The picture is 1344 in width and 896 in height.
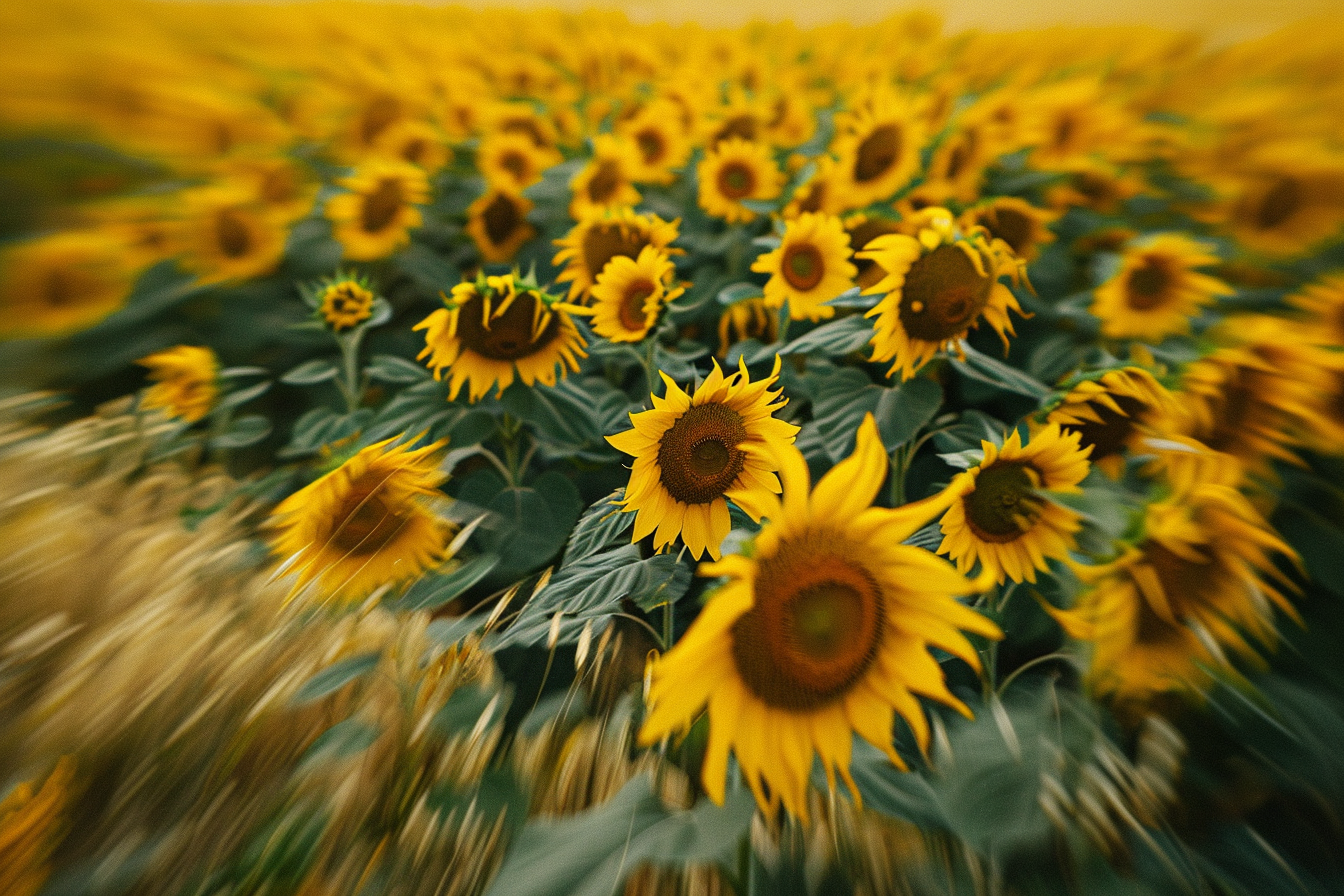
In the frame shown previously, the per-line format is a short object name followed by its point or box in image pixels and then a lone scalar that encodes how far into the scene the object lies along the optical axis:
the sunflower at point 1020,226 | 1.62
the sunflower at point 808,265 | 1.38
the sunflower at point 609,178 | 1.98
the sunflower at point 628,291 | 1.29
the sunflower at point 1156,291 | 1.42
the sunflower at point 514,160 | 2.23
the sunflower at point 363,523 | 0.89
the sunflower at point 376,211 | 1.96
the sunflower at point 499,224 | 2.01
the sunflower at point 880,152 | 1.88
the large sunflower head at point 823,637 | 0.55
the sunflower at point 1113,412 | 0.87
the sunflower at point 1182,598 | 0.64
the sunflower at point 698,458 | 0.85
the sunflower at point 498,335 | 1.15
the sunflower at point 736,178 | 1.95
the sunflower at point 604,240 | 1.53
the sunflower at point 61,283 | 1.75
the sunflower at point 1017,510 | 0.82
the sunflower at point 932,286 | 1.01
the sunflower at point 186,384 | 1.54
